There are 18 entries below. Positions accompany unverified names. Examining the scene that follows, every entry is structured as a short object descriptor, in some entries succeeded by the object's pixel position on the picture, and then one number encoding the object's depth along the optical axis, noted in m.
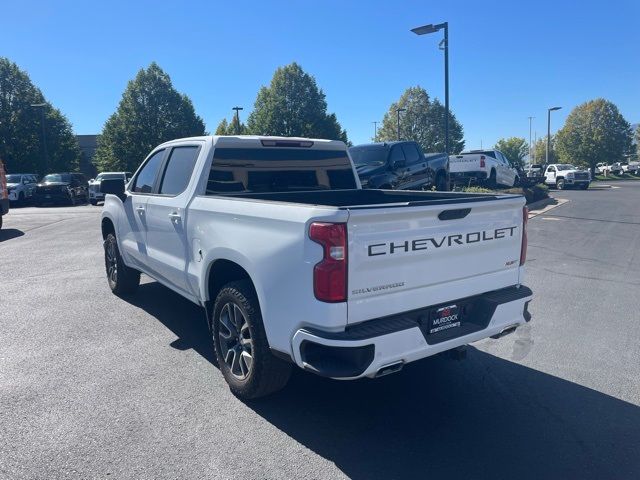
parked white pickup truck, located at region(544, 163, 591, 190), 36.66
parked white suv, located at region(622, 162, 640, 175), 70.29
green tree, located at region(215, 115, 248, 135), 54.33
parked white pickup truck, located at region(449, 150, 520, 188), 22.14
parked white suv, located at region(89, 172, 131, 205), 28.28
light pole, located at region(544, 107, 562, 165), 44.25
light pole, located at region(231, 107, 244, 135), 43.25
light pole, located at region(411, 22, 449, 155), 15.95
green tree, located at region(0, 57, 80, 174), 42.84
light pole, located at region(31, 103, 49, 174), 38.48
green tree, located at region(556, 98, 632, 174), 68.31
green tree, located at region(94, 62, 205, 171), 47.31
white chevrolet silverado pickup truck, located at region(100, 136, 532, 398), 3.11
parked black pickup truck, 13.73
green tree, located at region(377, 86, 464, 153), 69.25
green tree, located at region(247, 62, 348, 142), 51.59
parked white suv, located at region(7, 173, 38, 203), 27.86
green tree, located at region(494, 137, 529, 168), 103.56
